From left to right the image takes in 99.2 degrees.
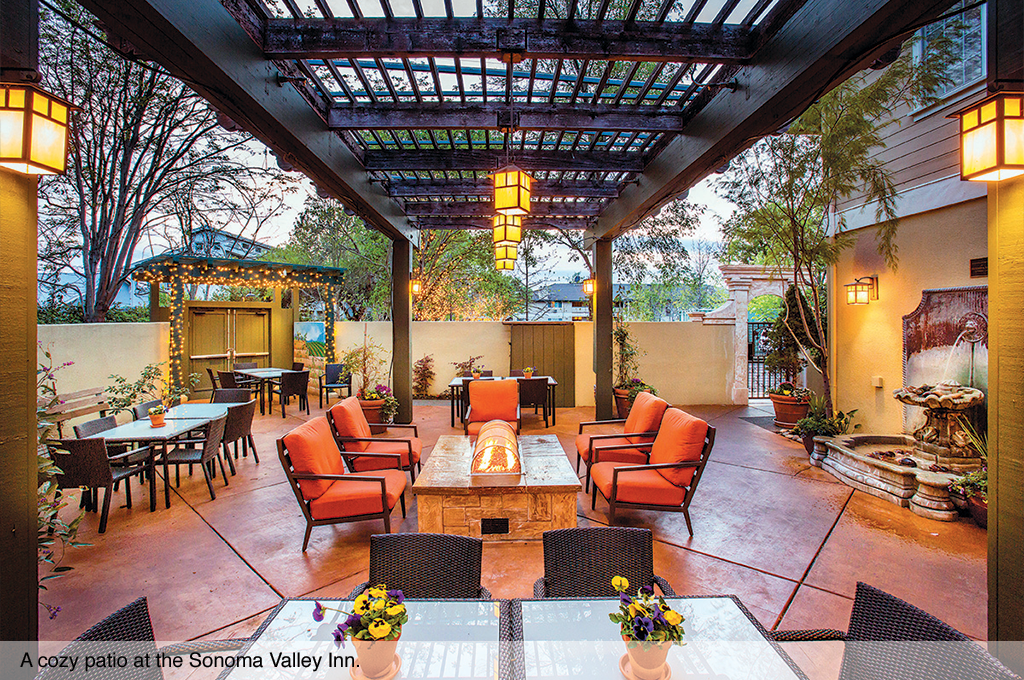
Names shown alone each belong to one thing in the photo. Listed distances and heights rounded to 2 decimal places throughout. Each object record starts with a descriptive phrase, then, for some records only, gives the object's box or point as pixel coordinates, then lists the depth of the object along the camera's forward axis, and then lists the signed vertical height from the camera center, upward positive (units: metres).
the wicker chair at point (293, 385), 7.86 -0.86
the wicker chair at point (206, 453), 4.15 -1.14
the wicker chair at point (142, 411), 4.81 -0.82
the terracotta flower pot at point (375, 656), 1.21 -0.90
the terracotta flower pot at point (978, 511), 3.38 -1.35
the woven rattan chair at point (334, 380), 8.88 -0.87
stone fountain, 3.74 -1.15
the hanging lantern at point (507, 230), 3.93 +0.98
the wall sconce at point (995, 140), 1.57 +0.74
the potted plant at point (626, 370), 7.42 -0.61
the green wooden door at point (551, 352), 8.87 -0.28
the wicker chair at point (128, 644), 1.22 -0.94
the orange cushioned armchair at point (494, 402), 5.27 -0.78
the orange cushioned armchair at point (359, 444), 3.99 -1.02
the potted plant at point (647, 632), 1.17 -0.79
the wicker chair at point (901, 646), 1.21 -0.92
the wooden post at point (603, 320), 6.90 +0.30
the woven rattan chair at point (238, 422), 4.64 -0.93
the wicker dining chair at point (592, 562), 1.79 -0.93
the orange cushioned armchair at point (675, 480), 3.31 -1.10
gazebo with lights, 8.16 +1.27
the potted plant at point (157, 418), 4.23 -0.79
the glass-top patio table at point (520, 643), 1.30 -0.99
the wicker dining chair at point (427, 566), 1.76 -0.93
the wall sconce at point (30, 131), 1.39 +0.68
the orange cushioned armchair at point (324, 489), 3.12 -1.13
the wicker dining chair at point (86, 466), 3.34 -1.00
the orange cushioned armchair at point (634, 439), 4.06 -0.96
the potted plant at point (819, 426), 5.33 -1.07
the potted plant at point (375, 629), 1.17 -0.79
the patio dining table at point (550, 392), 6.88 -0.88
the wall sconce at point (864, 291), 5.51 +0.62
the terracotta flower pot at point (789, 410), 6.56 -1.07
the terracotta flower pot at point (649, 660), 1.20 -0.90
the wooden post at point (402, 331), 6.91 +0.11
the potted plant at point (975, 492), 3.41 -1.22
